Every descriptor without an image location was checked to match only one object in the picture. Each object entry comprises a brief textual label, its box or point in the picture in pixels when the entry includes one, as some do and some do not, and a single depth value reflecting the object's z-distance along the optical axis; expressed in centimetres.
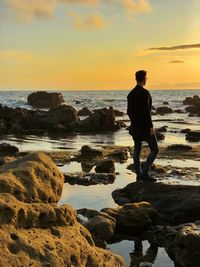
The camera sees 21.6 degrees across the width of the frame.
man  1038
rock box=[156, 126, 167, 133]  2941
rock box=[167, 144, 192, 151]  1978
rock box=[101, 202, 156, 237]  862
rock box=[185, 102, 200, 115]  5421
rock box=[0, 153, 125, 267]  499
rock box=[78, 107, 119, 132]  3194
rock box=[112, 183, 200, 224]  922
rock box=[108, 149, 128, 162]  1748
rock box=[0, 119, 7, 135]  3049
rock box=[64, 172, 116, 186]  1268
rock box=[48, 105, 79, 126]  3395
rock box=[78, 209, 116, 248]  793
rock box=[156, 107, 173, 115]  5300
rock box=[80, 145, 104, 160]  1775
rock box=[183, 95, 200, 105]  7407
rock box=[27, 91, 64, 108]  7781
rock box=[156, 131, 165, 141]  2488
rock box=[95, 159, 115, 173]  1455
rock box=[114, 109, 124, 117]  4760
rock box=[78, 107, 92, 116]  4639
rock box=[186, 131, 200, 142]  2456
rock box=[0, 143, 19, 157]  1886
